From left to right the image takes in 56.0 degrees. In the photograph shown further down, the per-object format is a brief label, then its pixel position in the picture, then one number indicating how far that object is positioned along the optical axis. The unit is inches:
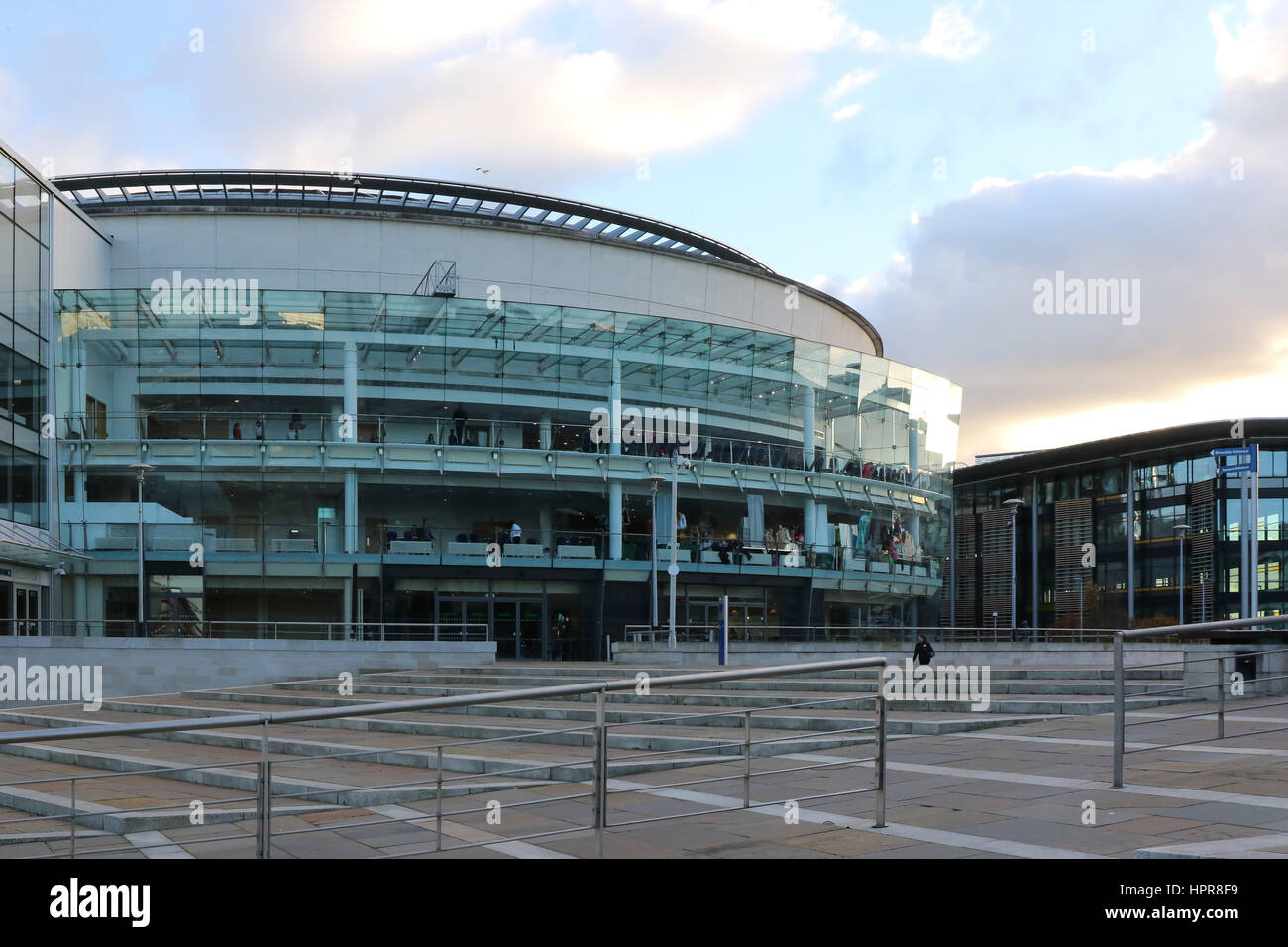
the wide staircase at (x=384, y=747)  341.1
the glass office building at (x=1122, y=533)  2524.6
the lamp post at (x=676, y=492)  1337.7
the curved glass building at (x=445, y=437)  1587.1
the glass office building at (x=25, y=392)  1428.4
